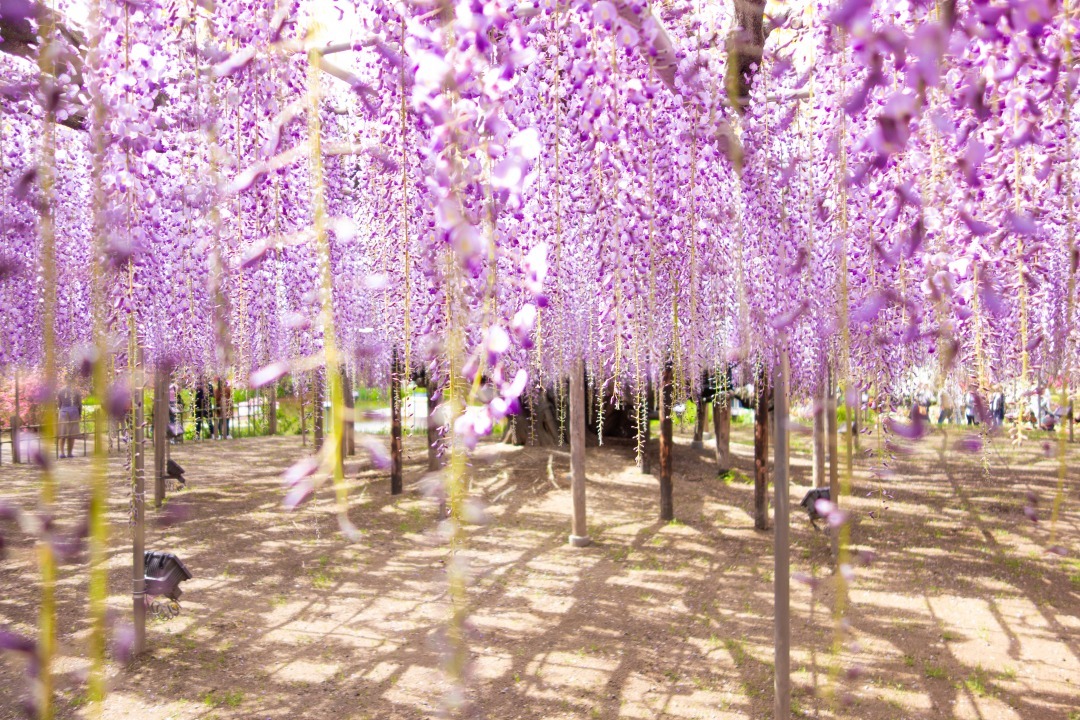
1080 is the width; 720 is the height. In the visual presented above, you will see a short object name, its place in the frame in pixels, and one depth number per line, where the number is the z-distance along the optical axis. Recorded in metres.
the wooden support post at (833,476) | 6.70
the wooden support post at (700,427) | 12.98
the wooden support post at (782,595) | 3.79
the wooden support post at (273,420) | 17.81
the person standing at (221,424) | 16.10
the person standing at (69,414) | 12.81
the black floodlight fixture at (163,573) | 5.10
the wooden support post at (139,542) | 4.54
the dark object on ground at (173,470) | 9.73
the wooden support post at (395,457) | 9.78
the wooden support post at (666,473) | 8.67
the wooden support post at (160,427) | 6.94
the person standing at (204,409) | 16.33
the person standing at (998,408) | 15.02
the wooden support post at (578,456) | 7.64
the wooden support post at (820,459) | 9.48
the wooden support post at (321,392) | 3.60
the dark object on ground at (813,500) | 7.54
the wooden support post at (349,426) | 11.69
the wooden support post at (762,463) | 8.42
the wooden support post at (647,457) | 11.11
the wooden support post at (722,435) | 11.35
